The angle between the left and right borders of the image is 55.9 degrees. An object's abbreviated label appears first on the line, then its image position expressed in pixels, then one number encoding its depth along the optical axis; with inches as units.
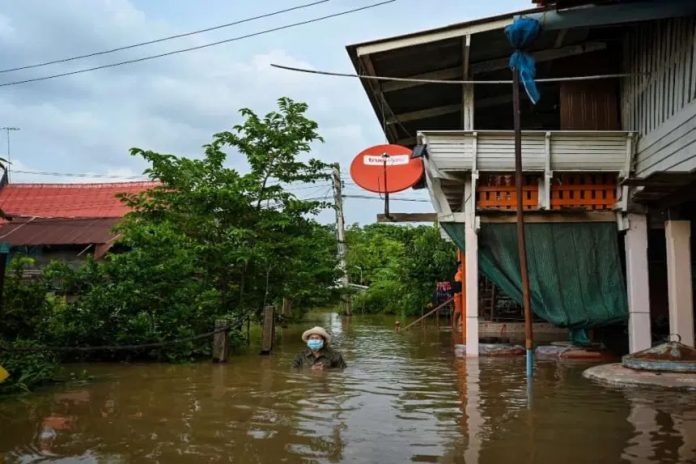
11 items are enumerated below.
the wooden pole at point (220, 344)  463.5
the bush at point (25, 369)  327.0
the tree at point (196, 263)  458.3
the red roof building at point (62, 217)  892.6
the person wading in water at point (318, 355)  418.9
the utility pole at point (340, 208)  1123.6
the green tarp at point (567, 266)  444.8
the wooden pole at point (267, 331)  513.3
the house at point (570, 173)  412.2
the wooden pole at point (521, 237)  332.5
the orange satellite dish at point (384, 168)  463.5
